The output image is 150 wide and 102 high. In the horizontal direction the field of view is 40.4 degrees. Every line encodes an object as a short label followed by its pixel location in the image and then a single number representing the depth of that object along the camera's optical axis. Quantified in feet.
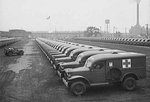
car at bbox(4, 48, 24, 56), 102.01
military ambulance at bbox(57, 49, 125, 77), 38.88
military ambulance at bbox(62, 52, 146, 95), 32.17
